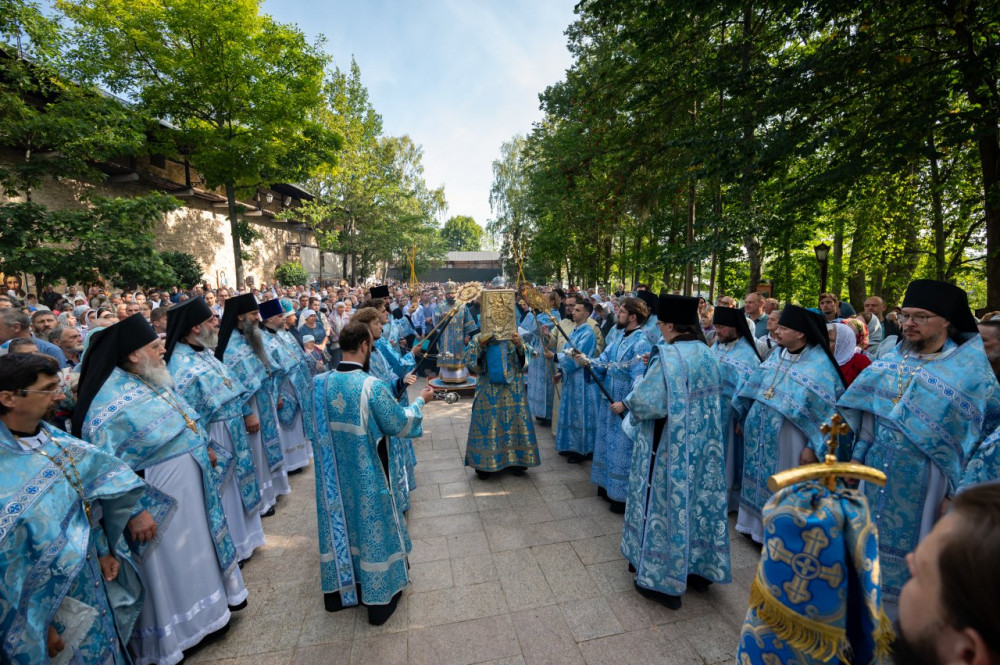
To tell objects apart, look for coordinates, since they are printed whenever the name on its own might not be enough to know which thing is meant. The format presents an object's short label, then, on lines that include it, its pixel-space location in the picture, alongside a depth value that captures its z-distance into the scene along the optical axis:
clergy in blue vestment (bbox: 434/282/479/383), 10.58
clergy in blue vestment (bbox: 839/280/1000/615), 3.04
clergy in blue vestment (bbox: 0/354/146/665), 2.14
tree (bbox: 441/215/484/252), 109.17
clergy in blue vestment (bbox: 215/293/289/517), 5.02
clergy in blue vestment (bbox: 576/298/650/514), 5.15
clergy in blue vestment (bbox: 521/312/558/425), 8.45
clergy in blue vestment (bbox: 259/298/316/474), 5.85
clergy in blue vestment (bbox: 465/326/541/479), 5.94
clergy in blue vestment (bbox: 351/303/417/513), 4.01
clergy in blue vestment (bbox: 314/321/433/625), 3.35
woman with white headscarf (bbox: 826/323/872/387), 5.34
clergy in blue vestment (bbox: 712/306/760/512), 4.93
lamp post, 12.41
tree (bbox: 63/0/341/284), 16.75
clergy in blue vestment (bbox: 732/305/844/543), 4.02
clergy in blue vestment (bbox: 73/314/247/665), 2.98
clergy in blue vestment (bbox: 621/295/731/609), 3.44
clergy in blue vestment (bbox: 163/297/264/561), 3.96
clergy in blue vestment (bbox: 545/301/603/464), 6.54
